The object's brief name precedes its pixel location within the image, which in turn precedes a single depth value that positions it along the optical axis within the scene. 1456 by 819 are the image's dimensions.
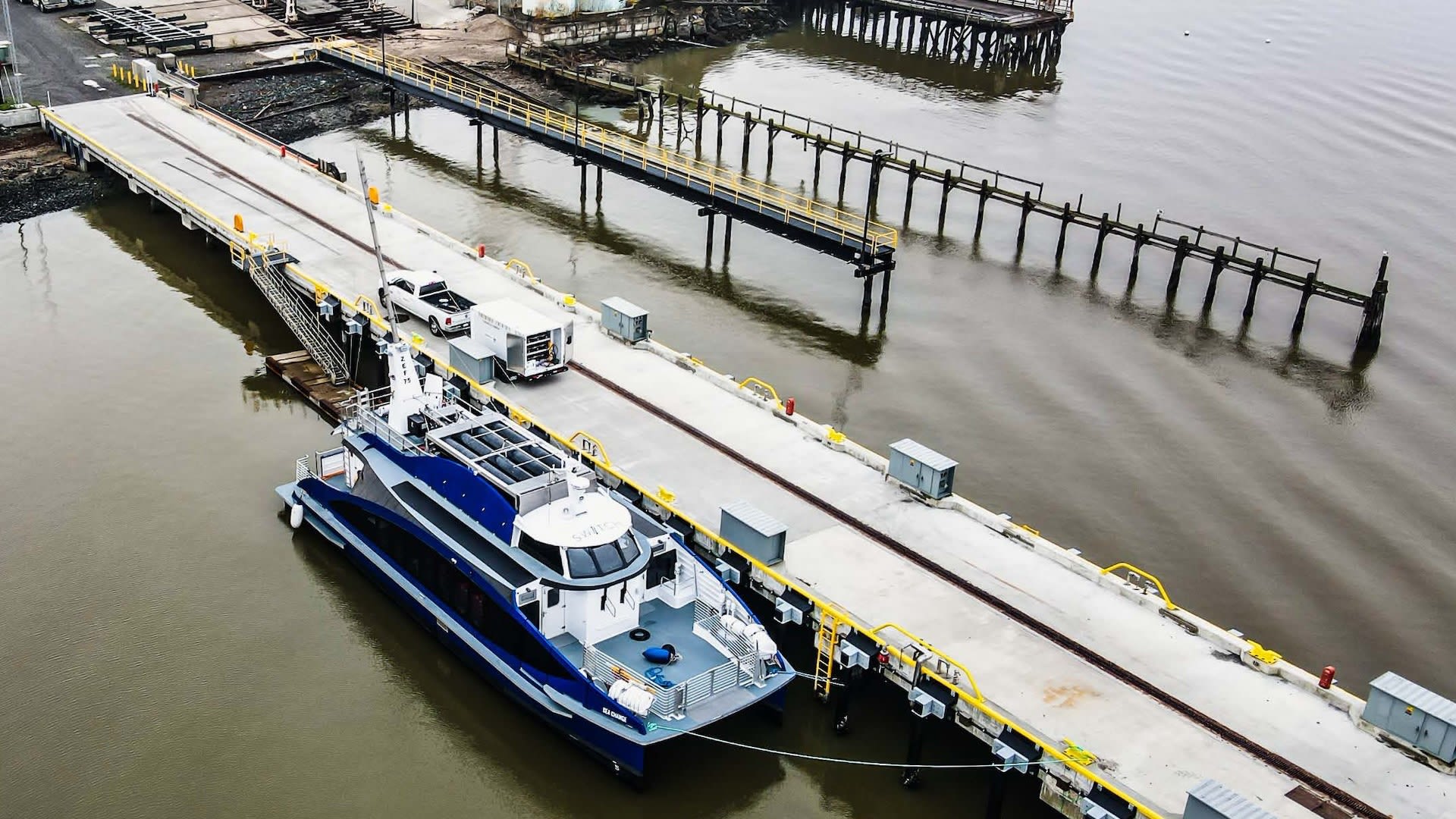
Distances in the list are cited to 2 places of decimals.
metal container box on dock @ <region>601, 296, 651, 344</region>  39.09
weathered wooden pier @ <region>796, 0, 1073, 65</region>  85.75
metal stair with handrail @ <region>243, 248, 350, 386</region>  40.44
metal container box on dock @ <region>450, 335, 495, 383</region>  35.91
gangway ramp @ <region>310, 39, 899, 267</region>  46.19
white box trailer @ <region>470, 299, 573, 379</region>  35.69
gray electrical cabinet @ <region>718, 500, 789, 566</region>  27.77
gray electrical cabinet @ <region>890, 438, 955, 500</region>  30.78
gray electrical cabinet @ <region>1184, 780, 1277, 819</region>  20.53
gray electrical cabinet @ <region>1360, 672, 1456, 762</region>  22.83
